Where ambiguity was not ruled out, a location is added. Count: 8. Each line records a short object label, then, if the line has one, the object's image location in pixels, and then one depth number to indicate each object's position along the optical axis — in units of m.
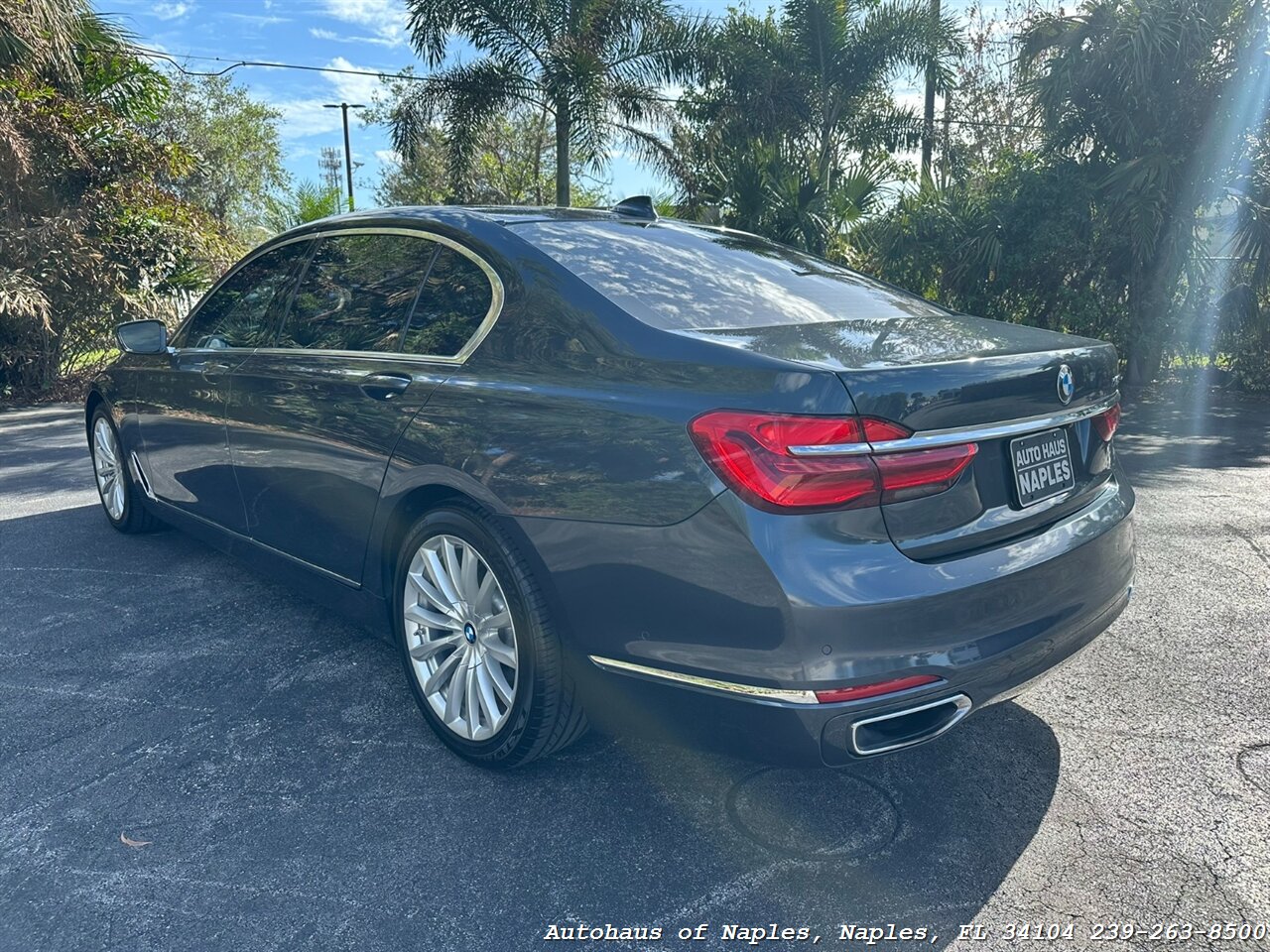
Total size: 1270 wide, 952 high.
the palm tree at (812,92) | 16.08
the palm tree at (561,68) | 16.22
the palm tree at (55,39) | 10.79
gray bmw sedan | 2.19
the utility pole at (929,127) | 17.10
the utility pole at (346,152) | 39.92
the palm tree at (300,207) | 26.72
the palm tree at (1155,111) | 11.17
